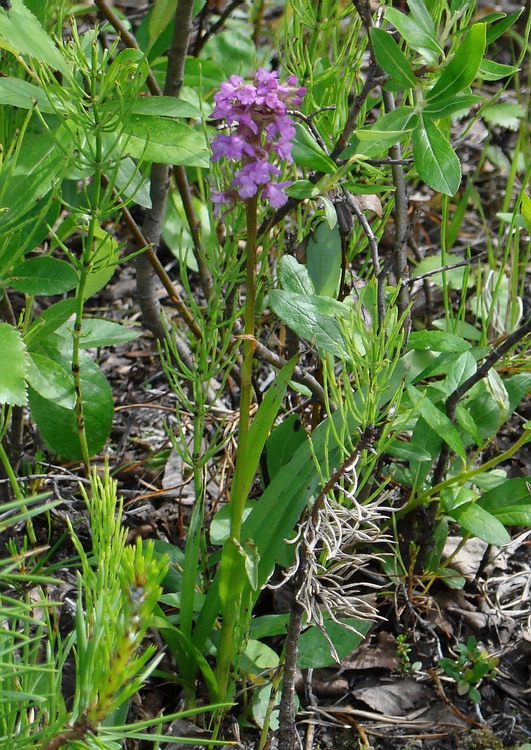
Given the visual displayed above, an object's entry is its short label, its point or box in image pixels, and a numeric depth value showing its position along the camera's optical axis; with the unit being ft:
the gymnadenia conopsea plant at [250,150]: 4.04
